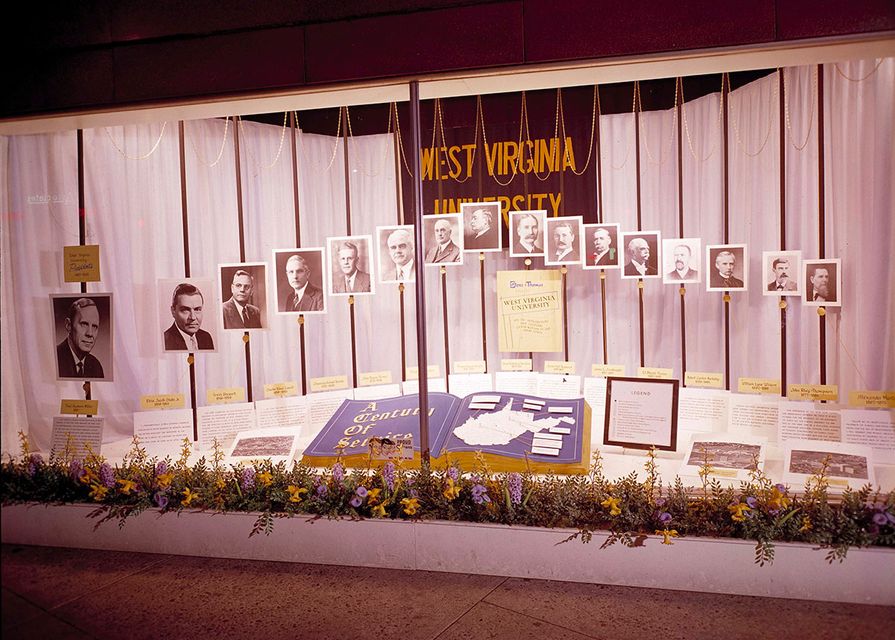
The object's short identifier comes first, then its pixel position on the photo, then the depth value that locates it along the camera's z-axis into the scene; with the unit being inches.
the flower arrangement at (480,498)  91.1
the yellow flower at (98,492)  112.9
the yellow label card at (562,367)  143.8
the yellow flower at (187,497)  109.2
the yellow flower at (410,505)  102.0
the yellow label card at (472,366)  150.6
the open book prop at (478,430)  116.3
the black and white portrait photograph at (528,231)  147.2
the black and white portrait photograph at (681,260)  134.0
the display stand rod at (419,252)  106.3
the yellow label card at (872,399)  103.7
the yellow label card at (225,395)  131.0
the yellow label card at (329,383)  137.5
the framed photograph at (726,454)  107.9
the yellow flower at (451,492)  102.1
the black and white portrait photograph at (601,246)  141.6
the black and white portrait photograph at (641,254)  137.1
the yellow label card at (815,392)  112.6
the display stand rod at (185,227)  138.4
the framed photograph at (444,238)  145.6
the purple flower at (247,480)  109.8
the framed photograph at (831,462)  100.0
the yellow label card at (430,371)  147.1
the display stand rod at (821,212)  123.2
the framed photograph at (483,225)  147.3
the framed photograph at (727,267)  129.4
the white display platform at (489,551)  88.9
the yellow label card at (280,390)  133.0
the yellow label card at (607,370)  134.2
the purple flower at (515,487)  100.7
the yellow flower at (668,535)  92.2
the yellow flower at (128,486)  111.9
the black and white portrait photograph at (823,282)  119.6
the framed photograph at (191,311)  129.3
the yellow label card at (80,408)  123.4
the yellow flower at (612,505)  95.9
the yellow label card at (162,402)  127.3
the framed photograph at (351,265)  133.3
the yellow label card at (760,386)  117.6
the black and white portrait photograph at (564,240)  144.4
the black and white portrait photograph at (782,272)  123.5
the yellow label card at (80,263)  127.0
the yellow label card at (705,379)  127.1
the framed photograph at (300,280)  130.7
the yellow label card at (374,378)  141.6
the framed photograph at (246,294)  130.1
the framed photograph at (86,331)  125.6
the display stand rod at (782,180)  129.0
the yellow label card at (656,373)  127.2
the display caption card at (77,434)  122.1
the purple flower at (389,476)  105.9
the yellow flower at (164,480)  112.0
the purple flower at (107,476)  114.7
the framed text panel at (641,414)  120.6
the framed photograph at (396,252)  139.5
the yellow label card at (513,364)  149.9
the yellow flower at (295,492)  106.8
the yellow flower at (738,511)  91.7
